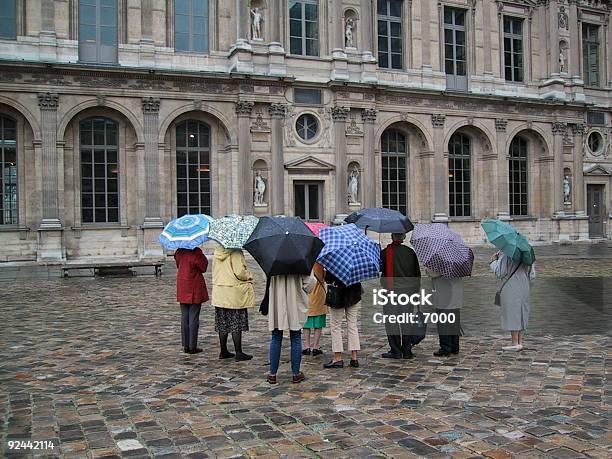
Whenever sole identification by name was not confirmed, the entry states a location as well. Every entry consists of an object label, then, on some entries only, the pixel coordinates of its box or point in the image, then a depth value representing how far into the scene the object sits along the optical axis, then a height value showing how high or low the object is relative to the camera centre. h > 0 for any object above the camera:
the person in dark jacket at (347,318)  7.08 -0.93
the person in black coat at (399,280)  7.50 -0.53
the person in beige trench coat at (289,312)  6.42 -0.76
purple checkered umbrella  7.31 -0.21
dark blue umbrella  7.73 +0.20
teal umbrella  7.48 -0.09
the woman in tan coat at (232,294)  7.44 -0.66
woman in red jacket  7.95 -0.68
